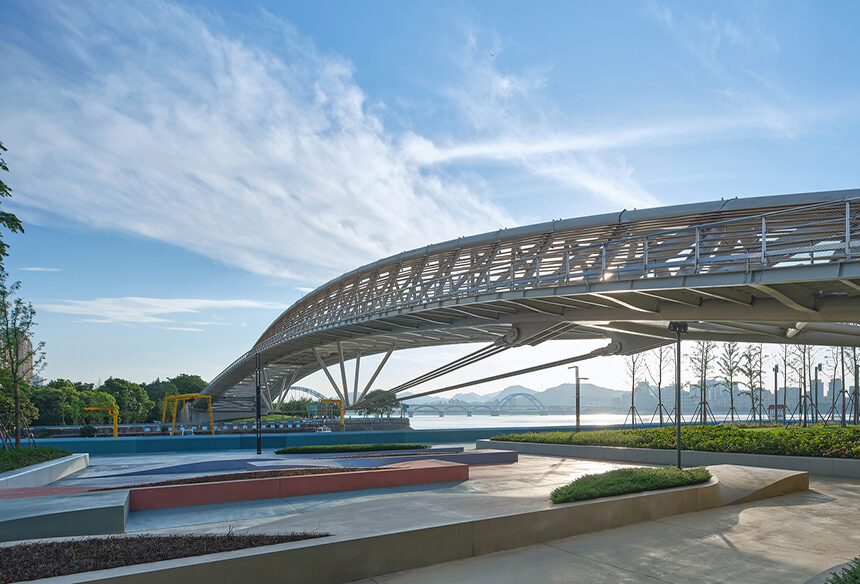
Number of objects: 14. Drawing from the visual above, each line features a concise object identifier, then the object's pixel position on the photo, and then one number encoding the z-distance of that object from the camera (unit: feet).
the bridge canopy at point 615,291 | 53.93
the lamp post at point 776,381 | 180.65
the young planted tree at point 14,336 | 75.66
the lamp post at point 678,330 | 50.38
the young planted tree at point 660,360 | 180.55
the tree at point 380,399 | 138.82
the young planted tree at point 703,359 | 163.73
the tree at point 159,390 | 379.14
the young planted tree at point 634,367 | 175.42
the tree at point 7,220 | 35.50
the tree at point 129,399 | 297.12
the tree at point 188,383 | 405.59
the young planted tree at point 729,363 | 168.86
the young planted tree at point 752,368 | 170.19
